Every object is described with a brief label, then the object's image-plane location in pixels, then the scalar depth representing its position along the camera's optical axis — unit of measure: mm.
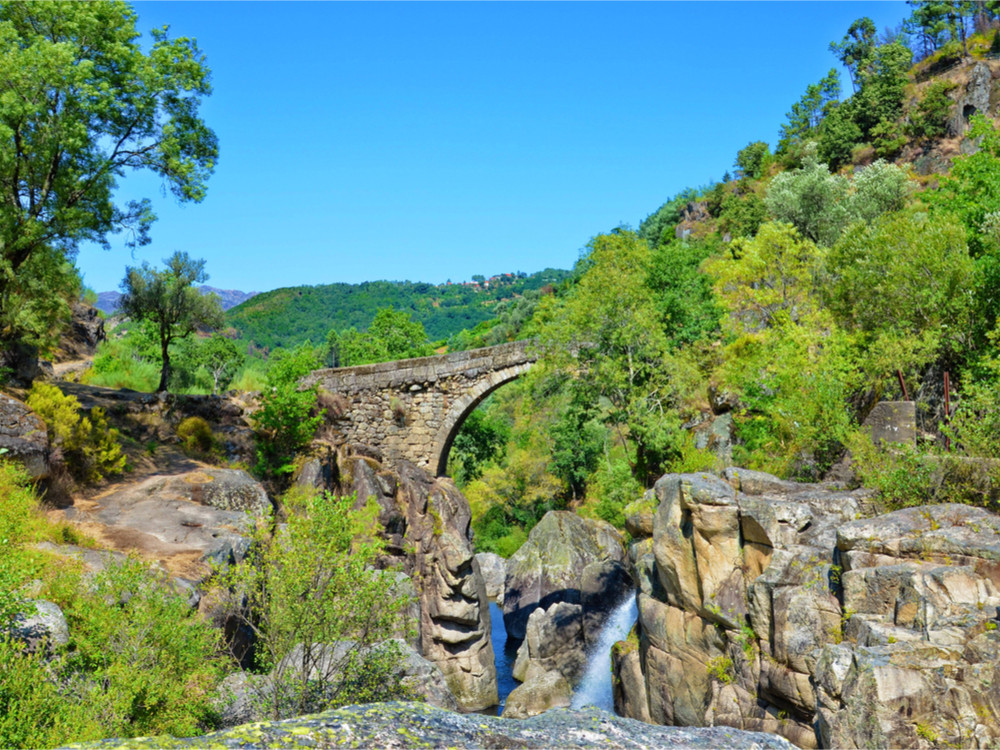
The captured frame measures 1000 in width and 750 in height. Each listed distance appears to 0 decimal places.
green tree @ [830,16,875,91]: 65875
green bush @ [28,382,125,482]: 13930
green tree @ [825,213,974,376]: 14992
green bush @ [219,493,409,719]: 9008
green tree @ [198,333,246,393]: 35844
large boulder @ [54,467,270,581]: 12117
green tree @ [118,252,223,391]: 19875
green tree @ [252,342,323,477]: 19656
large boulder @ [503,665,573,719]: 17703
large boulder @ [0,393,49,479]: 12422
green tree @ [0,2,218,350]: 13516
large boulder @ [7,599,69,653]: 7703
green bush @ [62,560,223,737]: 7473
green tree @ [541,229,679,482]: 20844
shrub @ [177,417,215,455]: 18438
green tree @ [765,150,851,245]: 38641
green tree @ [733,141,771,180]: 64613
